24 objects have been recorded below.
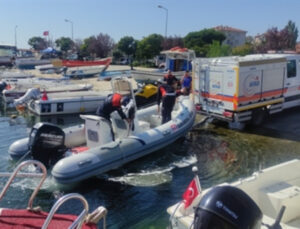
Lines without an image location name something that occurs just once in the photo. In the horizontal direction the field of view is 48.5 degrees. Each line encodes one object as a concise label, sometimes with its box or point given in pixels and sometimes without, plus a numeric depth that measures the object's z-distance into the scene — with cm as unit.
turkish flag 399
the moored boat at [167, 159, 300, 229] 312
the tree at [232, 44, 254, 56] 3005
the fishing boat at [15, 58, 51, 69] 4038
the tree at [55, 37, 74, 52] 7319
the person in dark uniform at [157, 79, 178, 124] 973
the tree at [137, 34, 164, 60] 4578
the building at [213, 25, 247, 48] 8419
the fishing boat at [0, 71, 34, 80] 2486
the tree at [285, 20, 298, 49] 3616
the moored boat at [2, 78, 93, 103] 1827
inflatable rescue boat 676
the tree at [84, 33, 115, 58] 5850
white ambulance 1029
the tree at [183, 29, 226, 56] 5229
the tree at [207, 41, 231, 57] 2467
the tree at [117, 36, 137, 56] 5329
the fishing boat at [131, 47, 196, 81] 1986
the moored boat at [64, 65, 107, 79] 2921
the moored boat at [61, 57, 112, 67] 3112
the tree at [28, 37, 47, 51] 8194
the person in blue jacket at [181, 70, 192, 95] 1293
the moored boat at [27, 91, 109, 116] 1487
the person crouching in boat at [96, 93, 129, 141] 781
